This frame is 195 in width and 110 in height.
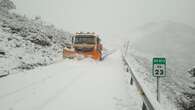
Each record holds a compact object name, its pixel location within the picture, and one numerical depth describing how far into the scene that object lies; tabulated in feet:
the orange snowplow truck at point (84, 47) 56.34
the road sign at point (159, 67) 20.88
